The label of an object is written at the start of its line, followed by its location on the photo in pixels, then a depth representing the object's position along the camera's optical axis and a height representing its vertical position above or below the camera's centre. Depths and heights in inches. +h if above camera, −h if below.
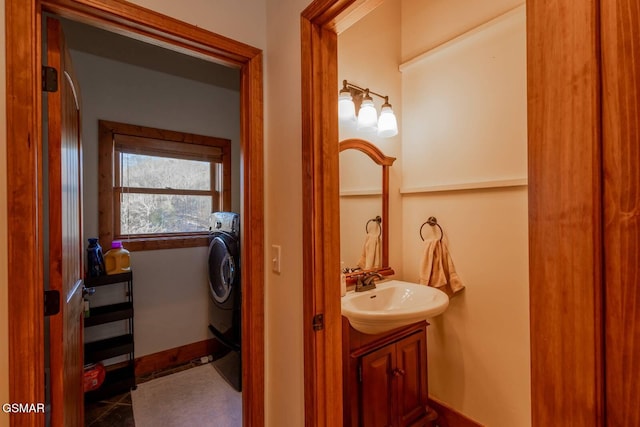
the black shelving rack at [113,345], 86.2 -40.0
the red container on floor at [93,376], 83.4 -46.2
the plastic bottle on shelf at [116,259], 91.3 -13.8
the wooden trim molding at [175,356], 100.8 -51.7
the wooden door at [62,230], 41.8 -2.2
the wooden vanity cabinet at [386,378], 55.5 -34.6
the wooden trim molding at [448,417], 72.3 -52.4
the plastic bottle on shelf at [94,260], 87.2 -13.2
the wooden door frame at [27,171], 35.1 +5.7
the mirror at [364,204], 77.7 +2.3
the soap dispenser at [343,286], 62.9 -16.1
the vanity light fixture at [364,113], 72.1 +25.7
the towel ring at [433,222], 77.7 -2.8
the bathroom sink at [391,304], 53.5 -19.7
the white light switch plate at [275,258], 51.0 -7.8
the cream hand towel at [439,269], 74.2 -14.9
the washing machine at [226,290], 92.5 -25.7
